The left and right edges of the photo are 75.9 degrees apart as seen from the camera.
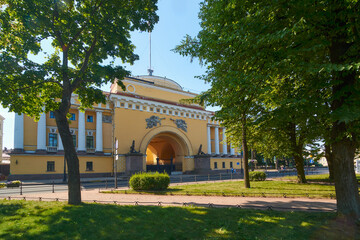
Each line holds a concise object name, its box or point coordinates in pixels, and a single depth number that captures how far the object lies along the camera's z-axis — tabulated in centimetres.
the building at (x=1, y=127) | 5469
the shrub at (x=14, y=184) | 2208
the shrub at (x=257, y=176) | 2229
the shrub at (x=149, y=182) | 1565
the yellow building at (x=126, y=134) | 3107
